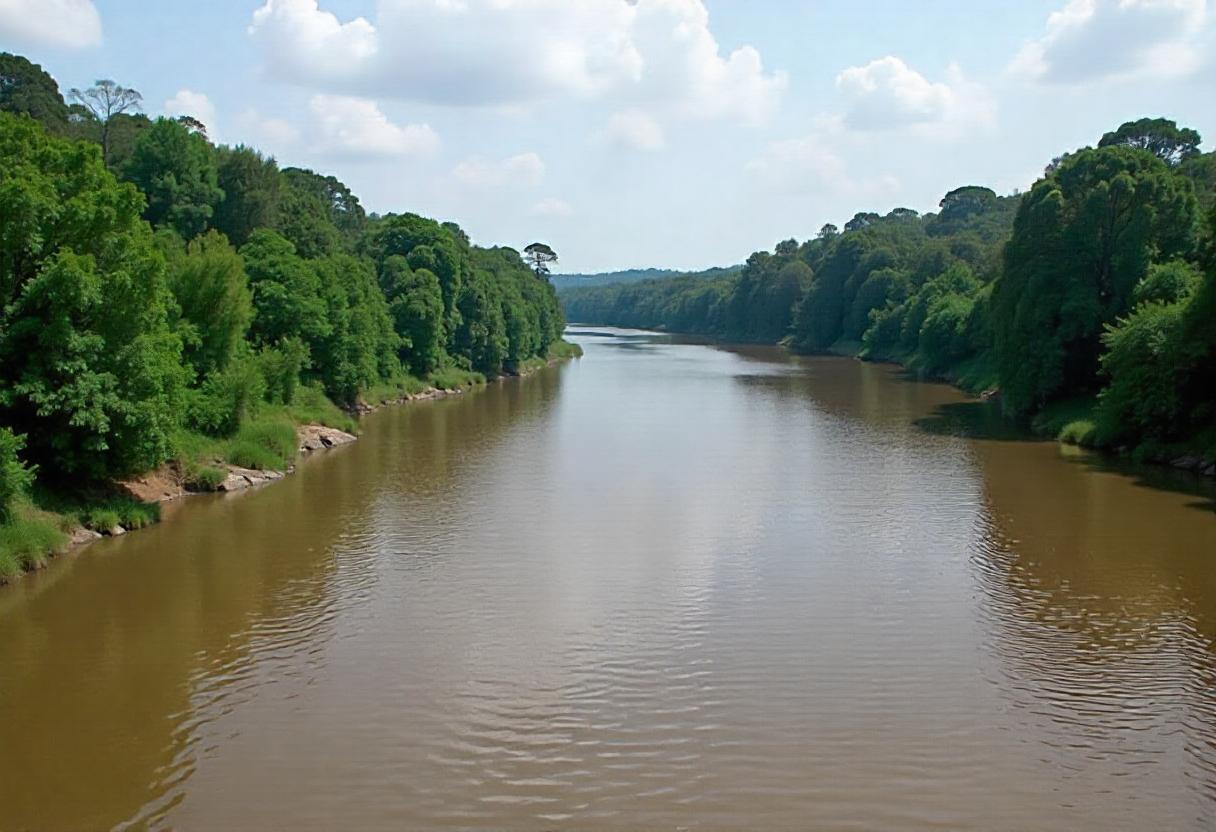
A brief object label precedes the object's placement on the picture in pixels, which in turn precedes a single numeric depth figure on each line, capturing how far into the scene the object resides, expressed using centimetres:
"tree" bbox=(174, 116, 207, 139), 7931
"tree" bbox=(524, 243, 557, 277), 16312
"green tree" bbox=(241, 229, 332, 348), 4612
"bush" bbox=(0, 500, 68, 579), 2289
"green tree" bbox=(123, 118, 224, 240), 5197
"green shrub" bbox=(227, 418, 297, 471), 3578
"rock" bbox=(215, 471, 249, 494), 3344
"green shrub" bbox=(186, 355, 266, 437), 3481
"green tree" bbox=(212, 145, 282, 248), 5566
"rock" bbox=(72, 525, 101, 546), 2573
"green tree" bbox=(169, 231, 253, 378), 3594
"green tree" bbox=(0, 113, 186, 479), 2452
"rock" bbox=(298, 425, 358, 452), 4328
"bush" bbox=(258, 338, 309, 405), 4288
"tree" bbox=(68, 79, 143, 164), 6862
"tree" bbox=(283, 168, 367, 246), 9166
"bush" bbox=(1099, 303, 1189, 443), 3684
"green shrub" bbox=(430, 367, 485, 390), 6938
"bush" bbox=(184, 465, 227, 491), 3288
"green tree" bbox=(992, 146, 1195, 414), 4619
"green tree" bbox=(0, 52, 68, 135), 6462
